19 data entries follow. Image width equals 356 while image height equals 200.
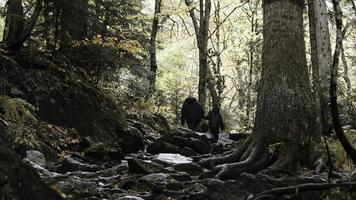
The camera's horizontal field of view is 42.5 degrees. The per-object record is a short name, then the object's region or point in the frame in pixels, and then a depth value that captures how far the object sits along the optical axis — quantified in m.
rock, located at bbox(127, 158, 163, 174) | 7.47
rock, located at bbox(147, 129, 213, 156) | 11.40
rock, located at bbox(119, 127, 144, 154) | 11.62
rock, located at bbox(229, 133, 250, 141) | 17.06
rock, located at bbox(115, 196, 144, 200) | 5.69
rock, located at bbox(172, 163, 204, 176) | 8.21
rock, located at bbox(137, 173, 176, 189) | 6.64
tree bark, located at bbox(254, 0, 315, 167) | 8.04
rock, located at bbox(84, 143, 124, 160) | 9.46
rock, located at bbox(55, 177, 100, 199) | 5.52
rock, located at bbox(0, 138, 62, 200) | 3.03
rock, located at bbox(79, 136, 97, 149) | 10.21
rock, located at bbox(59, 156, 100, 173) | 7.84
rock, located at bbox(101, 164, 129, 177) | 7.91
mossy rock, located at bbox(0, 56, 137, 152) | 10.30
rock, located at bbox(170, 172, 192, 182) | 7.27
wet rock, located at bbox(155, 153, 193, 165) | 8.89
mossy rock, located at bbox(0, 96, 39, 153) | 7.19
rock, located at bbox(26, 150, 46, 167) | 7.58
